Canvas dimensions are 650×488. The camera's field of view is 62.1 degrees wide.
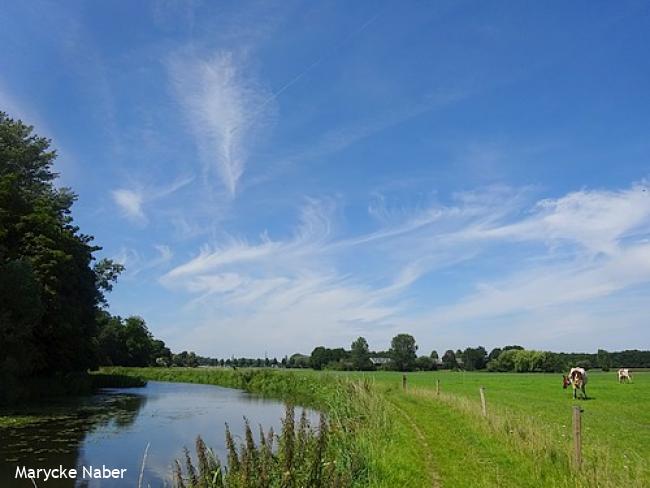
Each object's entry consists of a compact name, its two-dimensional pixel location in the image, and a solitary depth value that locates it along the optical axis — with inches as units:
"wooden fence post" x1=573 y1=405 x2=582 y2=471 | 371.9
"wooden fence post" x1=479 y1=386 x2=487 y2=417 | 646.7
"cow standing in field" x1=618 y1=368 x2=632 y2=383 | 1863.9
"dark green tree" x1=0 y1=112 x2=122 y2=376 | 1099.9
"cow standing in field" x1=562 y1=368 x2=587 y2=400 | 1151.6
